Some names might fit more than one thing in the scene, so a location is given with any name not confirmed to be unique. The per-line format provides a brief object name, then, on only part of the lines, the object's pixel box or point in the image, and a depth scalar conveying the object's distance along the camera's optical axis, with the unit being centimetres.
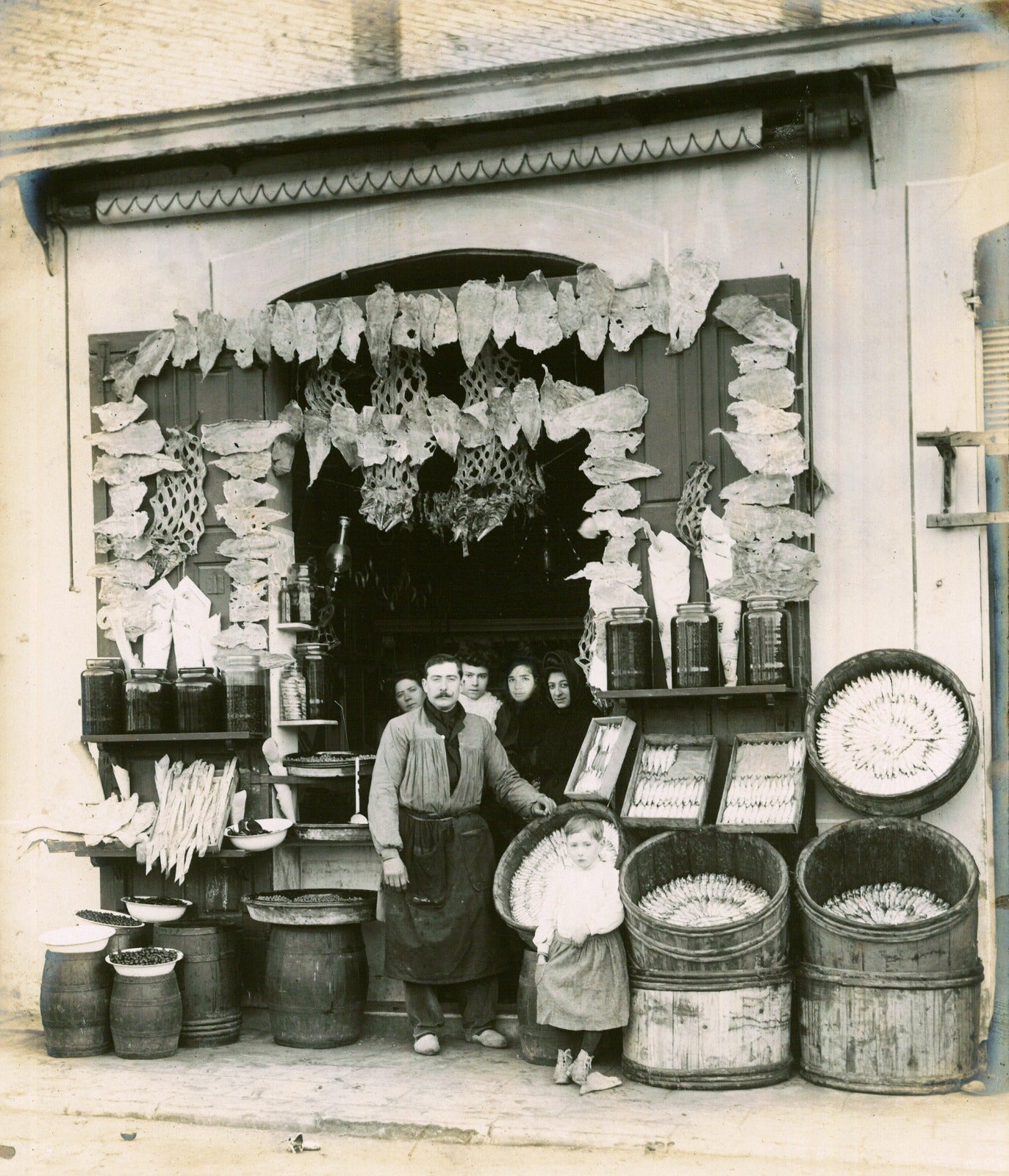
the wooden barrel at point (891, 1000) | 625
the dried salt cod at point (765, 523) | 736
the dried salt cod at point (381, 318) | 810
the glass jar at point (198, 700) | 809
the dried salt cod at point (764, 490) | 739
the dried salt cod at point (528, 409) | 791
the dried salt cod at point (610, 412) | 770
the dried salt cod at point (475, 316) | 797
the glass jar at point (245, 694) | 808
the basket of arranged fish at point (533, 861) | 708
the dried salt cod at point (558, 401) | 783
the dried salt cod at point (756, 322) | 743
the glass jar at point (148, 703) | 809
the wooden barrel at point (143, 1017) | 729
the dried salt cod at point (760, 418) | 739
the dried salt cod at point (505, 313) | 791
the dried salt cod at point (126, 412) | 842
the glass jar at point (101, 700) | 814
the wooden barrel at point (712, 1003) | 640
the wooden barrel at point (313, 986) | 741
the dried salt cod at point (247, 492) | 827
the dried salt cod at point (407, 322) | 809
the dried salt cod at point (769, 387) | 742
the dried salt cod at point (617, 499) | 770
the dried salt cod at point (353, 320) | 816
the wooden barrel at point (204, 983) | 757
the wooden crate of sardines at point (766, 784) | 687
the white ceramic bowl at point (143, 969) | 729
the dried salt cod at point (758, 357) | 745
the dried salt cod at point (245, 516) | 828
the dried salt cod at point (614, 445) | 770
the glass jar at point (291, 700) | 826
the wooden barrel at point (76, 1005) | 737
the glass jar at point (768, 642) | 718
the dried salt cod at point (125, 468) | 839
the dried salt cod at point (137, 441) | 839
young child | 651
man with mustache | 735
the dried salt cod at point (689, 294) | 758
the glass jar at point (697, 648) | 737
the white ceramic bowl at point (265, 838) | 783
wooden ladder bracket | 691
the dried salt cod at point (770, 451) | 737
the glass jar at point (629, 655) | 747
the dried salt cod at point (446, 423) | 809
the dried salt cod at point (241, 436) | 827
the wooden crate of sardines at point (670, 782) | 708
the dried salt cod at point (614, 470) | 767
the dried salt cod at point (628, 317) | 770
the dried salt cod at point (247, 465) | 828
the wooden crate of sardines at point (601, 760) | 734
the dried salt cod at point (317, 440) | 826
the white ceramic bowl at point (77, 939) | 732
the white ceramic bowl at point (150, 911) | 778
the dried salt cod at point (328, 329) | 818
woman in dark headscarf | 834
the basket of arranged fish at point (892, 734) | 681
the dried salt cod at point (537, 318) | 782
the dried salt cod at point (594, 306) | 774
